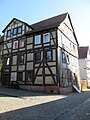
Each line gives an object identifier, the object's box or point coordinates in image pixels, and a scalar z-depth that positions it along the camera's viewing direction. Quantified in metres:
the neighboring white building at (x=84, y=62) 19.97
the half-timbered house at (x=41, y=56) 10.81
